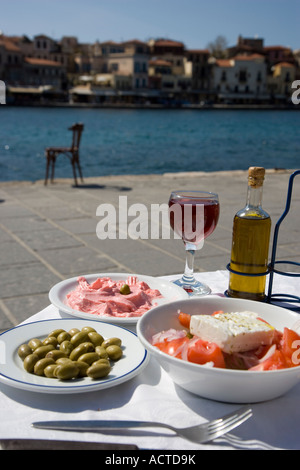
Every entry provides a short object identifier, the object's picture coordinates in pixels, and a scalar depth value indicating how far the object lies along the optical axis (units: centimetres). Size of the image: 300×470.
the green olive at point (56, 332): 96
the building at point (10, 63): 8181
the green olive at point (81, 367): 84
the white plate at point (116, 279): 107
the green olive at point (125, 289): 120
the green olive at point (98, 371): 83
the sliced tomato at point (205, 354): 77
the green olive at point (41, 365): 85
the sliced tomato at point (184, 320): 94
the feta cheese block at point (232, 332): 77
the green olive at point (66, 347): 90
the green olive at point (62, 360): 83
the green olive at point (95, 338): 93
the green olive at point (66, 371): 81
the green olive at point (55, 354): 86
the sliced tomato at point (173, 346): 81
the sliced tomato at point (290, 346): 79
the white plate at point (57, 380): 80
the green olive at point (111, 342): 92
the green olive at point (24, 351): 89
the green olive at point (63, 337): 93
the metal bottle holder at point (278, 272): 117
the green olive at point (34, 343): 91
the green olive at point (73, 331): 96
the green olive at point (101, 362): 84
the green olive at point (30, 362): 85
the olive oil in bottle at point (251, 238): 115
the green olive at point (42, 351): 88
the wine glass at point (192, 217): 125
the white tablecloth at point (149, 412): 72
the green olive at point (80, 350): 87
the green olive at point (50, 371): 83
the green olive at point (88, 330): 95
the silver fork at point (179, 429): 72
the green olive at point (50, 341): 92
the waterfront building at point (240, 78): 8662
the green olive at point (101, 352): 89
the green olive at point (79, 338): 92
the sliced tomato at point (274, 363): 76
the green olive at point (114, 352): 89
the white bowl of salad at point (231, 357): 74
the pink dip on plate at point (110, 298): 114
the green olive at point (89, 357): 85
